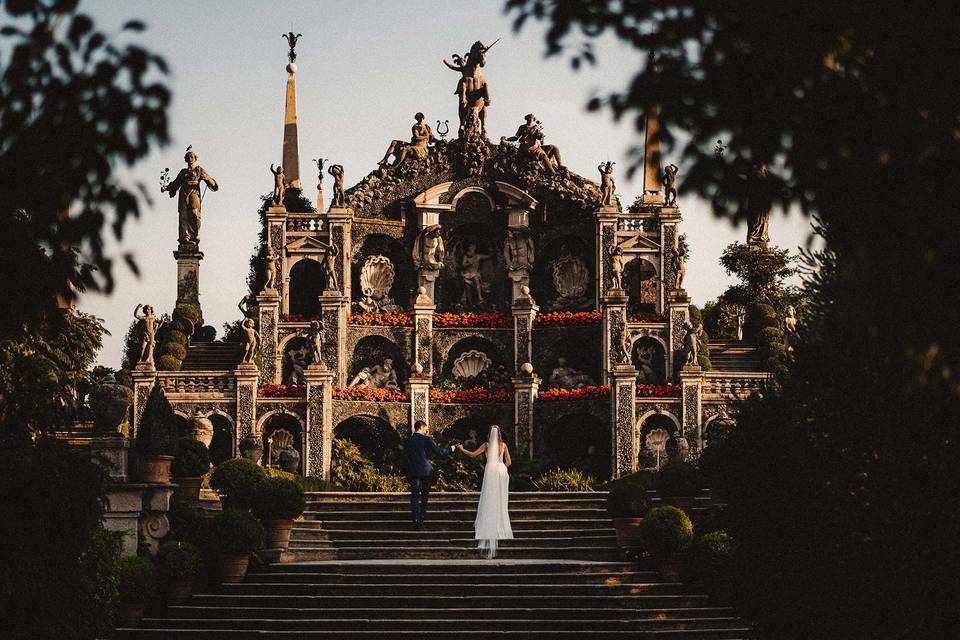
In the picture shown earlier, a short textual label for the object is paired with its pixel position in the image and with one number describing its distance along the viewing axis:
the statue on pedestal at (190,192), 47.03
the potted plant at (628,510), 28.55
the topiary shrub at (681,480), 30.55
